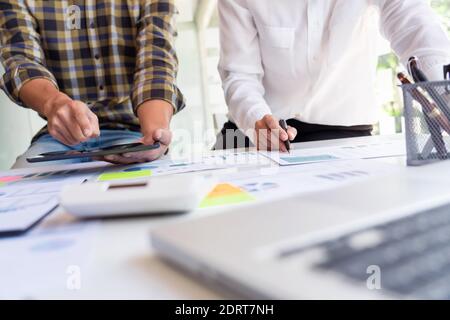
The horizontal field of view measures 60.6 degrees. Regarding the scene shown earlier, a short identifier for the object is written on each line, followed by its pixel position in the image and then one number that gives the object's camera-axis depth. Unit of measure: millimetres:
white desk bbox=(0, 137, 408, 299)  176
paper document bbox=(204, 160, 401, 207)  357
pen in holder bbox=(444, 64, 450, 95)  484
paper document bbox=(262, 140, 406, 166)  561
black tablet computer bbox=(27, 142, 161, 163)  535
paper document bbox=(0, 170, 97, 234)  303
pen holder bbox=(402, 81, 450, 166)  450
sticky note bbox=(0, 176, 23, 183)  570
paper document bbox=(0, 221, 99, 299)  187
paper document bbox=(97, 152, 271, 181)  526
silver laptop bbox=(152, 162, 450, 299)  140
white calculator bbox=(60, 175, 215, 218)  283
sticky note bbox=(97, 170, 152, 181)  500
